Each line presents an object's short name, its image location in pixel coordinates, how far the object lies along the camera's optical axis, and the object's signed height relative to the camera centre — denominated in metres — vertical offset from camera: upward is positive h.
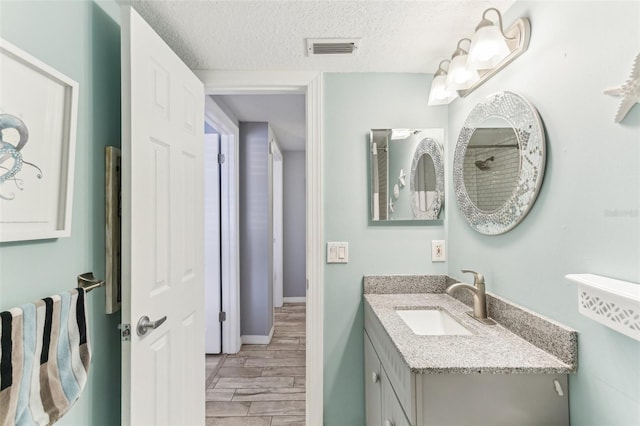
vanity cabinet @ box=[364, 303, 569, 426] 0.94 -0.53
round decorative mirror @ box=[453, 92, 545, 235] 1.11 +0.23
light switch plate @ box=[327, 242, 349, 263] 1.79 -0.18
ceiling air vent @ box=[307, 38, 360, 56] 1.46 +0.84
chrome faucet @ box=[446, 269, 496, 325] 1.34 -0.32
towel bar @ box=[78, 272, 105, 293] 1.01 -0.20
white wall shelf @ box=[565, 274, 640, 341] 0.69 -0.20
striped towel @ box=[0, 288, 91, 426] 0.73 -0.35
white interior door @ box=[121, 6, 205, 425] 1.07 -0.03
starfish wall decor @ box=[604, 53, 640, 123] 0.73 +0.31
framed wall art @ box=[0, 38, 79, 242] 0.75 +0.20
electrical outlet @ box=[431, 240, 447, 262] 1.81 -0.17
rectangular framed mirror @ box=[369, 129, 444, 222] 1.79 +0.26
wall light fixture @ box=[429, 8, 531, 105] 1.13 +0.64
